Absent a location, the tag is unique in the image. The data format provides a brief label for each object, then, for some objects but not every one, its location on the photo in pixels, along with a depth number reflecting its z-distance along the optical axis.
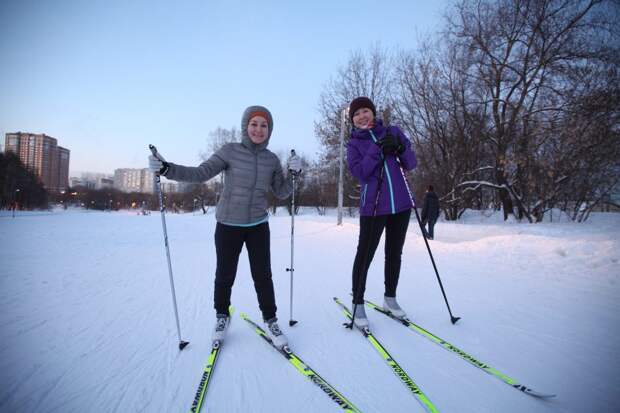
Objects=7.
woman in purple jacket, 2.65
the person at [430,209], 10.00
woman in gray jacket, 2.38
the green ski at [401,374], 1.57
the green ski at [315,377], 1.58
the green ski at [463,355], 1.70
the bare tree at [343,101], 18.83
